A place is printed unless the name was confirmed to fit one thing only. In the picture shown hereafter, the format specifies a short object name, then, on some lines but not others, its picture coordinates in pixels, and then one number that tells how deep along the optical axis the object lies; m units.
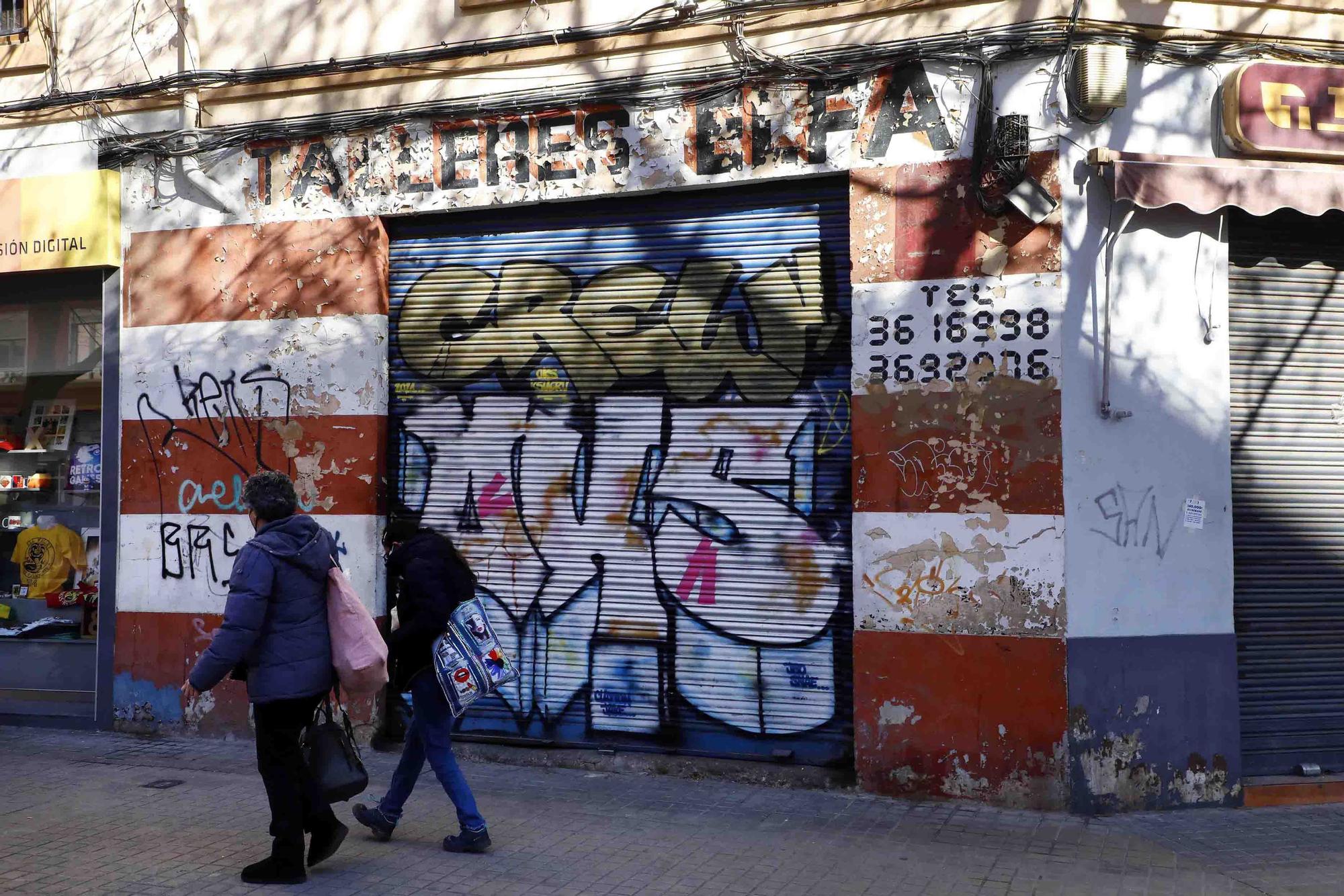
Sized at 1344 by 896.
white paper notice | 6.86
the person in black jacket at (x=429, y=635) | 5.80
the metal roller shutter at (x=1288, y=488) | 7.10
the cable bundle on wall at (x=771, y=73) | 6.85
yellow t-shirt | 9.32
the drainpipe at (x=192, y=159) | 8.68
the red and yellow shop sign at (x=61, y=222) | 8.91
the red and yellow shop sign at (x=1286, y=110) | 6.88
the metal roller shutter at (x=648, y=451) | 7.43
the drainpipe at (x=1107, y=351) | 6.75
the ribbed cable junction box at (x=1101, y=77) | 6.69
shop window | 9.20
